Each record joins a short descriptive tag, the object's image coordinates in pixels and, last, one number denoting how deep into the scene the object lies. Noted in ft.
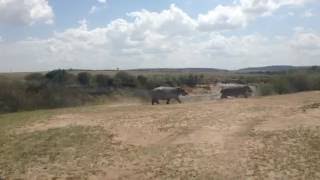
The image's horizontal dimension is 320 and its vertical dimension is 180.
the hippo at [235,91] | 68.27
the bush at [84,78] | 114.87
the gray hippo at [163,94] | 62.24
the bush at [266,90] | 82.88
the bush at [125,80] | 110.69
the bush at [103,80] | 111.23
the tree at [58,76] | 108.85
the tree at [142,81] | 112.50
